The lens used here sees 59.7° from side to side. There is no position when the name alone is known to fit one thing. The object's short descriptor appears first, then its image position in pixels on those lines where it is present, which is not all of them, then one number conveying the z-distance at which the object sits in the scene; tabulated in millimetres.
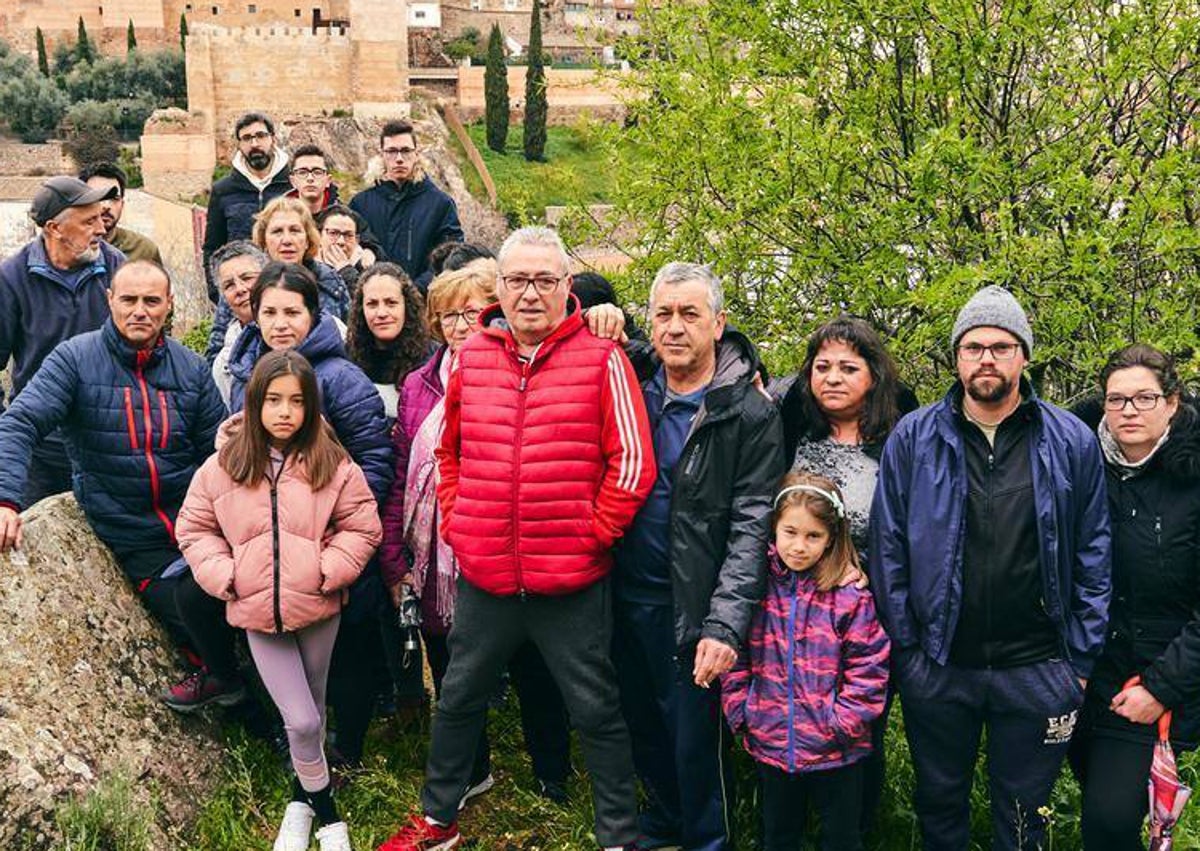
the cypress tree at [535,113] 50469
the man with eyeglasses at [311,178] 6926
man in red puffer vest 3934
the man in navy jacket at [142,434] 4523
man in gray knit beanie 3656
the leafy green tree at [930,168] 5215
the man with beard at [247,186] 7266
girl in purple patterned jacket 3789
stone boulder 4094
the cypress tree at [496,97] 52844
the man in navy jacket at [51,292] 5355
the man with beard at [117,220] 6383
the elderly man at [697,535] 3895
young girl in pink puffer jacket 4203
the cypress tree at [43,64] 58094
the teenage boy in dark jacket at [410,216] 7363
